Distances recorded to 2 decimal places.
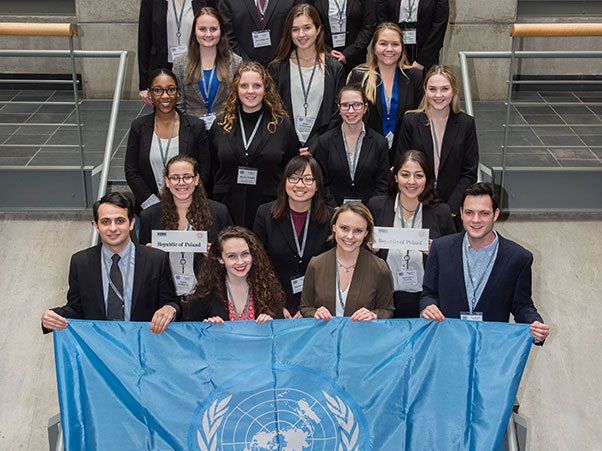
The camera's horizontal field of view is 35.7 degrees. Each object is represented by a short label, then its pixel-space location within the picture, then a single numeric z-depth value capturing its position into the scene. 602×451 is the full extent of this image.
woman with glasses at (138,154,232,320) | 5.46
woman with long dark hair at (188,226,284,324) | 4.97
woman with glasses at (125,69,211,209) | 5.89
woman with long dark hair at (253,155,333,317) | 5.43
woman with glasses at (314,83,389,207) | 5.87
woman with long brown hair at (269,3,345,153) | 6.32
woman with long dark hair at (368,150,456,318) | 5.42
